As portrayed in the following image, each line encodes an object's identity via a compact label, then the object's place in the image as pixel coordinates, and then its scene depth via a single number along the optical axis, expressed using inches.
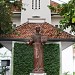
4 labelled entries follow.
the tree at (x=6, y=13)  649.0
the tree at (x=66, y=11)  536.8
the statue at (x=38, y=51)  598.5
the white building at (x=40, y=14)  1200.4
